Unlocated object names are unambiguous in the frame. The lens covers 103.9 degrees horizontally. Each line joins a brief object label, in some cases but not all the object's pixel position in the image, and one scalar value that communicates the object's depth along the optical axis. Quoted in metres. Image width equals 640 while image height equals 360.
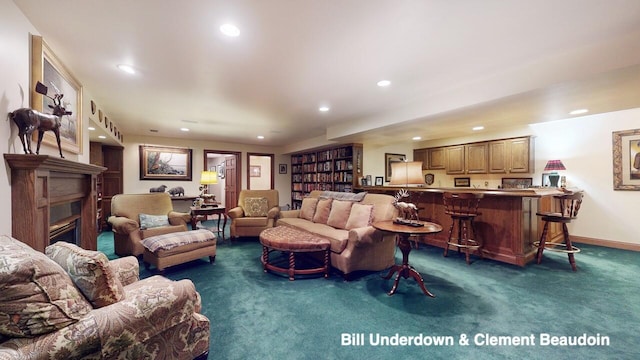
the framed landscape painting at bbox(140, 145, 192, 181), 6.14
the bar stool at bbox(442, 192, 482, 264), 3.52
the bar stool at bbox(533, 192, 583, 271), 3.25
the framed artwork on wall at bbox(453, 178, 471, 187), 6.15
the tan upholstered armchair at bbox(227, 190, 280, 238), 4.63
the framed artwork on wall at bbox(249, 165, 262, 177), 8.27
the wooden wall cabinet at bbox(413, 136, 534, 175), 5.04
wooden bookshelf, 5.68
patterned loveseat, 0.92
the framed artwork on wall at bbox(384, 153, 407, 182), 6.44
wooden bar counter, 3.34
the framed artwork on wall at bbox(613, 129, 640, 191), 3.97
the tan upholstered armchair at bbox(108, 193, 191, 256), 3.45
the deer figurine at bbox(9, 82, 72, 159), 1.61
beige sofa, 2.83
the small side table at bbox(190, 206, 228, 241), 4.31
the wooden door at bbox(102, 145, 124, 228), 5.64
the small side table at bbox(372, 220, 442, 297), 2.33
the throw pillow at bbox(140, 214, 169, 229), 3.71
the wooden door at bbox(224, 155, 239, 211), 7.44
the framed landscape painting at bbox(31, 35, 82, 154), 1.87
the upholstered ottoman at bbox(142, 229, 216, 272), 2.94
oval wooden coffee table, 2.88
